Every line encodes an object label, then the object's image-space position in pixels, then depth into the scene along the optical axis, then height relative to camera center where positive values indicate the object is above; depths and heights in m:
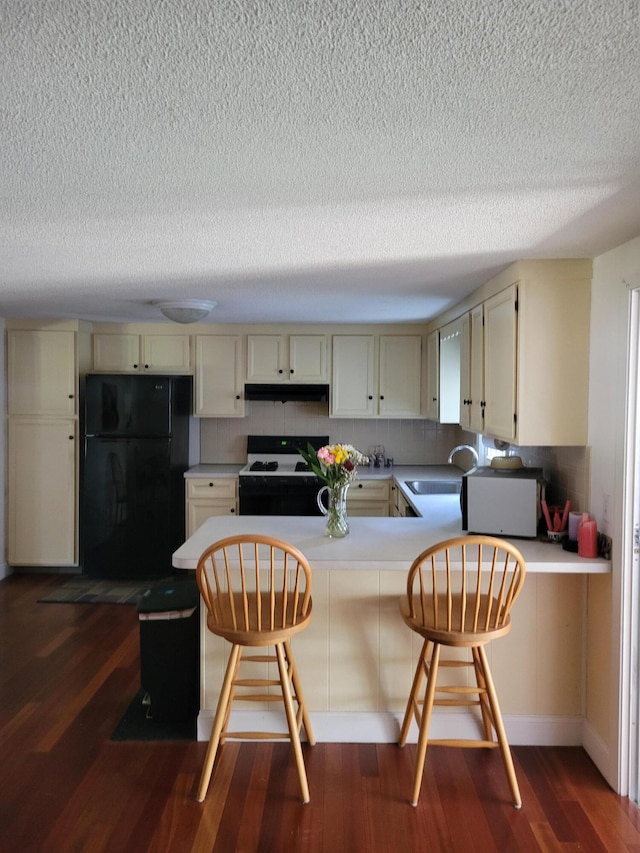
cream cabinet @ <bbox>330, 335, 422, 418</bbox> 5.09 +0.32
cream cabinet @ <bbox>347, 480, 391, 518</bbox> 4.86 -0.69
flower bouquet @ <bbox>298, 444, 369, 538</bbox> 2.73 -0.29
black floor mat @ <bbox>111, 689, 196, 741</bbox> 2.69 -1.47
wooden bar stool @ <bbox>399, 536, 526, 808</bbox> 2.21 -0.79
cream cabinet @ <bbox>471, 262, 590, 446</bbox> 2.62 +0.26
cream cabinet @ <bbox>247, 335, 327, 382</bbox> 5.09 +0.48
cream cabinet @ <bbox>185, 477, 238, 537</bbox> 4.91 -0.71
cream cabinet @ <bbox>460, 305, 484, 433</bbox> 3.28 +0.25
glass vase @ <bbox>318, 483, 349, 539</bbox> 2.78 -0.48
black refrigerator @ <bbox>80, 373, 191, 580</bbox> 4.71 -0.49
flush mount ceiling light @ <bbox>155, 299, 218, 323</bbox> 3.75 +0.66
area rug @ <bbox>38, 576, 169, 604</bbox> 4.37 -1.39
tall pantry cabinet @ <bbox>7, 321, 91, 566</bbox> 4.80 -0.29
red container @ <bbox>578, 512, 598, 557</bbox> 2.47 -0.52
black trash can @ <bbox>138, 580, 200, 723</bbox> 2.78 -1.16
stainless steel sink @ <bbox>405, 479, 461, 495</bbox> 4.51 -0.56
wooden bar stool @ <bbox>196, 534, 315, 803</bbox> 2.22 -0.81
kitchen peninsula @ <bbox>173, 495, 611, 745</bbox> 2.65 -1.10
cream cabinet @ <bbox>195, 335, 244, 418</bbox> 5.09 +0.31
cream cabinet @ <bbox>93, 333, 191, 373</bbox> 5.06 +0.49
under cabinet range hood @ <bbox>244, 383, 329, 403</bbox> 5.06 +0.17
